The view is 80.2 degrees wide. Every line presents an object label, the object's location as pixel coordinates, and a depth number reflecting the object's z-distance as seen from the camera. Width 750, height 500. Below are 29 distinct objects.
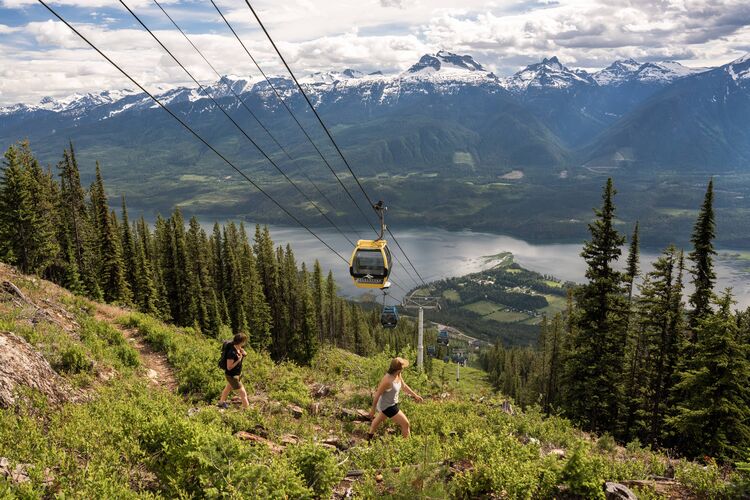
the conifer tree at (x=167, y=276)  56.03
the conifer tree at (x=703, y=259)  27.03
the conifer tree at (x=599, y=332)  25.44
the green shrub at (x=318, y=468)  7.29
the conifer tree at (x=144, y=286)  51.75
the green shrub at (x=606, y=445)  11.76
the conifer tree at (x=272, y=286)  66.75
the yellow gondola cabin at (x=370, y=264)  22.09
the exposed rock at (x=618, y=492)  7.46
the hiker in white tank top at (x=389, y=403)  10.19
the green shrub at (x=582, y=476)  7.47
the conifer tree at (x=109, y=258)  47.91
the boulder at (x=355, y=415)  12.53
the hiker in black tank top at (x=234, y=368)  11.64
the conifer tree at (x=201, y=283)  56.59
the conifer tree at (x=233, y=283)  61.88
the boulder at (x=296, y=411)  12.19
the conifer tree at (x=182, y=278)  55.78
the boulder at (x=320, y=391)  14.64
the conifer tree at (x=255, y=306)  60.34
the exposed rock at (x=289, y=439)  9.81
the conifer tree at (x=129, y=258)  52.66
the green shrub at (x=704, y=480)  7.82
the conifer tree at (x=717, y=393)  21.58
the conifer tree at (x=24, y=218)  40.56
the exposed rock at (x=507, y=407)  13.81
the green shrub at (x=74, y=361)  11.79
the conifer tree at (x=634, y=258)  31.05
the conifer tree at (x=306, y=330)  66.44
